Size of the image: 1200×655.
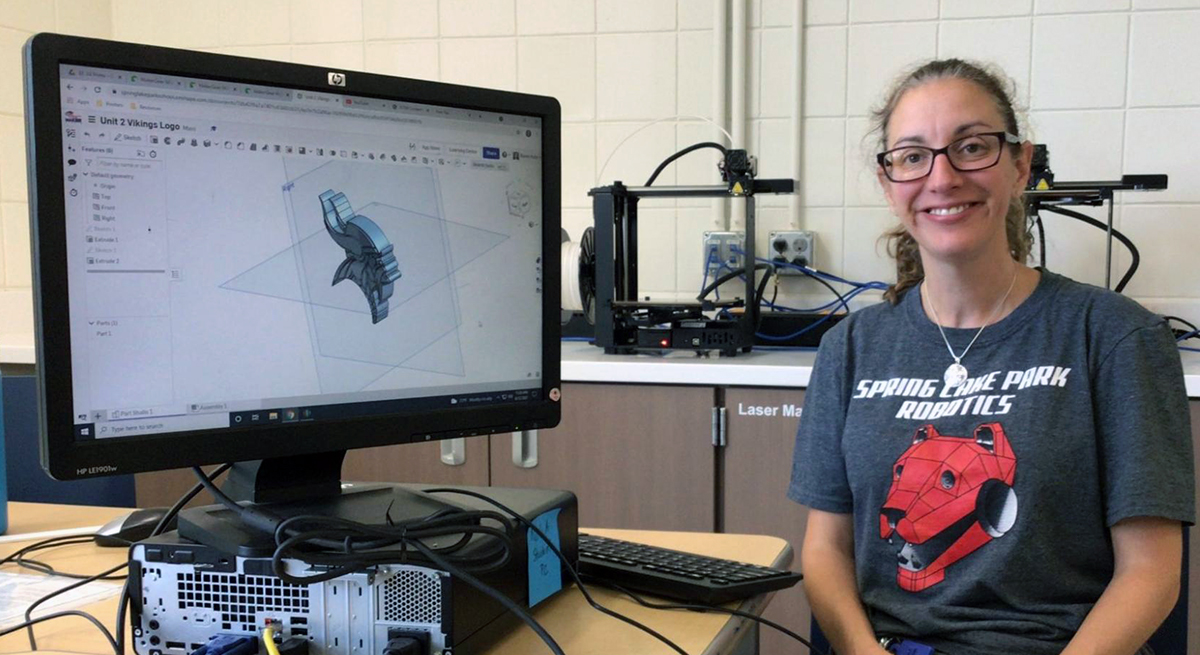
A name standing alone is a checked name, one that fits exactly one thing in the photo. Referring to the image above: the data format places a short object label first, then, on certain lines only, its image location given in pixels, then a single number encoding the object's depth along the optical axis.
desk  0.80
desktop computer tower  0.71
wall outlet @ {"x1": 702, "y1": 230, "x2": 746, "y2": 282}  2.50
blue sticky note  0.85
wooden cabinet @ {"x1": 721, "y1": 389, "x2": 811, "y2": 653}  1.91
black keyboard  0.89
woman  1.11
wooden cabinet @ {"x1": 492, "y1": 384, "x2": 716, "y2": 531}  1.96
